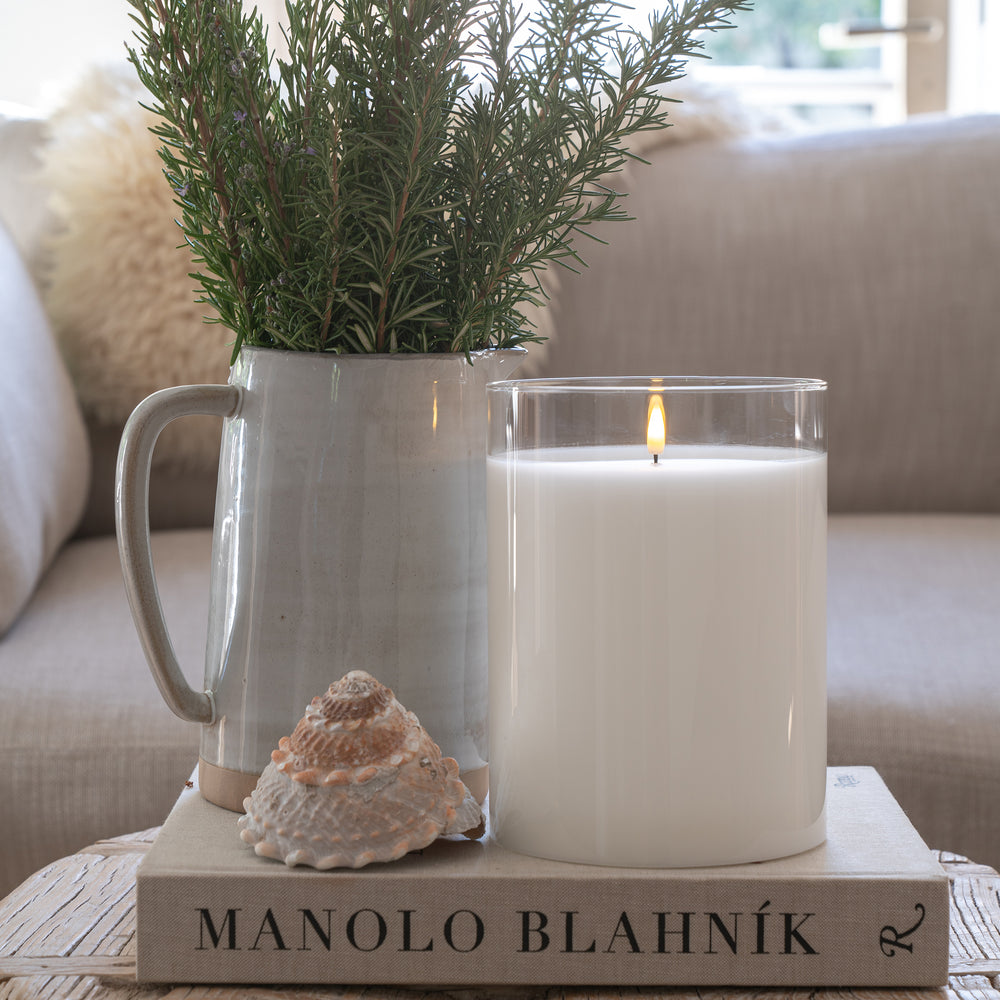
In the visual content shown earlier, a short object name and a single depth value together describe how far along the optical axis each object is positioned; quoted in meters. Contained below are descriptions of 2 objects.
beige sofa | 1.39
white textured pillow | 1.40
